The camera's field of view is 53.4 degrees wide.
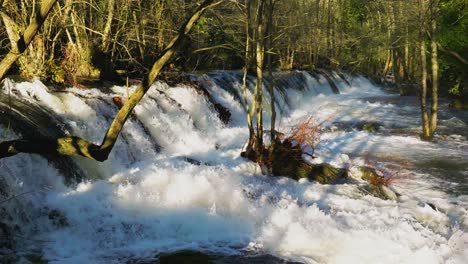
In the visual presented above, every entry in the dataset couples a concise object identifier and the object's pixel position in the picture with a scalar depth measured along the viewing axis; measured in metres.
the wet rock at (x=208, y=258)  5.77
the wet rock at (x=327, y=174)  9.48
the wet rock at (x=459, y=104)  19.36
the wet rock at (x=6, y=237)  5.85
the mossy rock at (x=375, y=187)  8.63
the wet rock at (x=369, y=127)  15.28
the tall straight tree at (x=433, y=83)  13.50
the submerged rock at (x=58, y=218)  6.55
